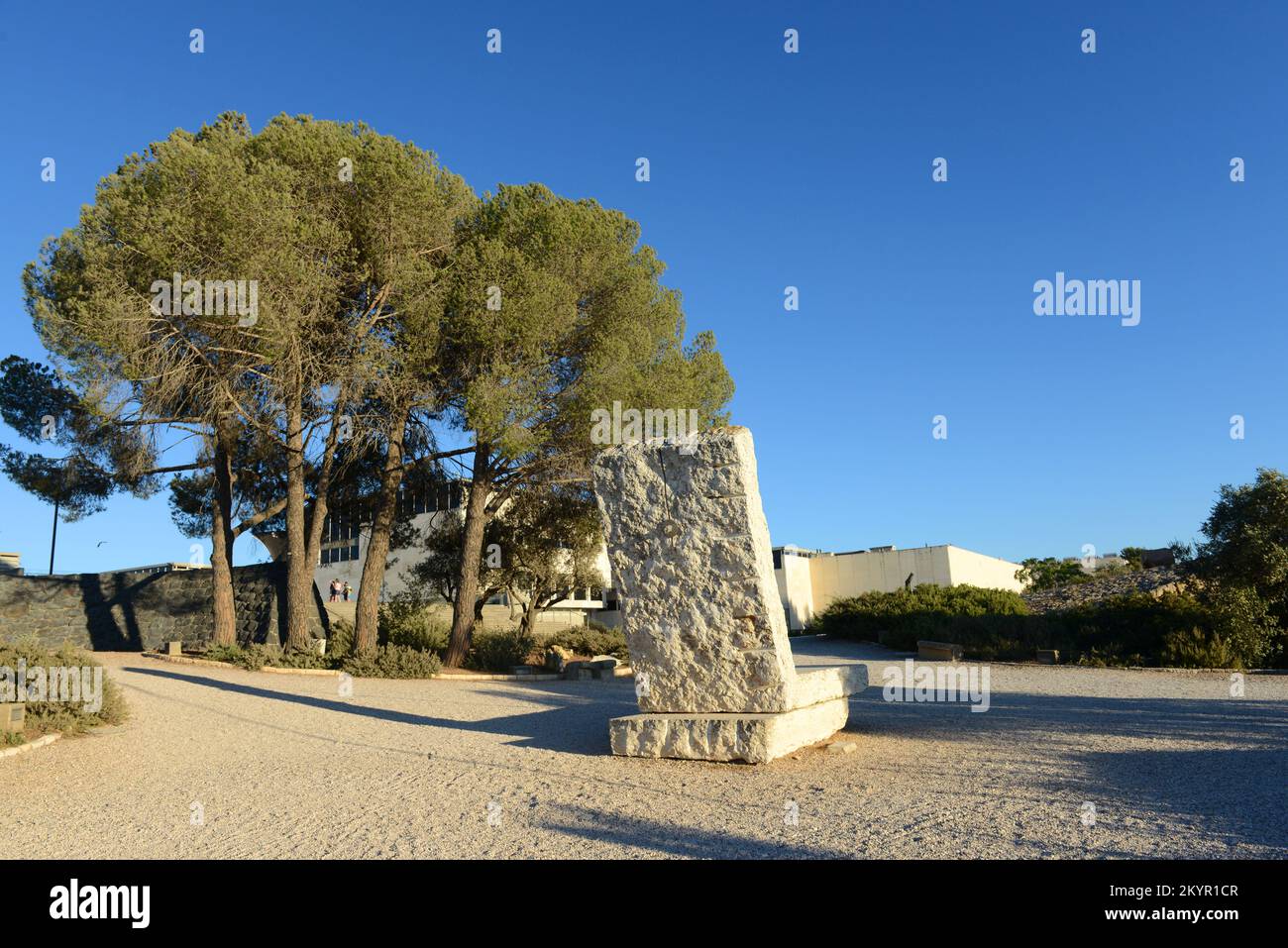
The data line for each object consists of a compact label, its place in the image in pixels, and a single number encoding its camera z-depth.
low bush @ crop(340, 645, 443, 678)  14.23
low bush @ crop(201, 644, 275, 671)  14.73
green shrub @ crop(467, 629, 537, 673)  15.61
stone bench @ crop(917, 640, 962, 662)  17.38
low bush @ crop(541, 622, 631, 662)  18.36
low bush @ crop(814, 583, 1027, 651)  18.45
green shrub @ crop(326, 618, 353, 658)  15.41
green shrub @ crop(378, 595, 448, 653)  16.83
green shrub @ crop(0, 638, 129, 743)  7.95
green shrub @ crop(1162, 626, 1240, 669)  14.42
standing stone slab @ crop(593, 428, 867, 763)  6.52
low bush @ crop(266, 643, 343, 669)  14.84
